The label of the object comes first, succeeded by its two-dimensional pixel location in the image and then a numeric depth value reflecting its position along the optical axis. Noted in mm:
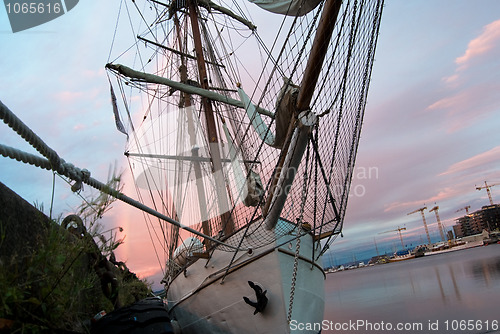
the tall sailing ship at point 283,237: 4062
